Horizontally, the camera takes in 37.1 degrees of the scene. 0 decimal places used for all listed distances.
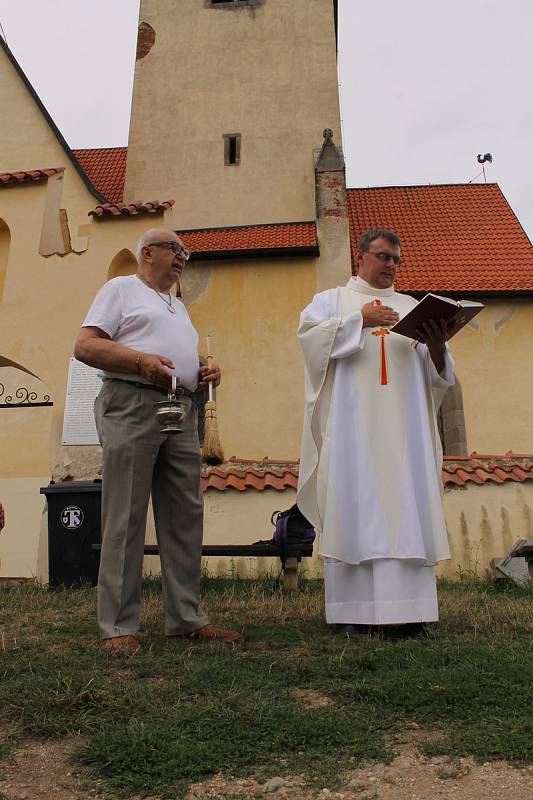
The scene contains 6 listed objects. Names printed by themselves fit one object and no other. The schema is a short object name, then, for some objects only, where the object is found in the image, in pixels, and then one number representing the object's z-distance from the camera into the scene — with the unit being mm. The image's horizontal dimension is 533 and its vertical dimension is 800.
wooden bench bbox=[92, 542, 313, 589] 6938
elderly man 4094
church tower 17266
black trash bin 7469
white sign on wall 9227
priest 4457
